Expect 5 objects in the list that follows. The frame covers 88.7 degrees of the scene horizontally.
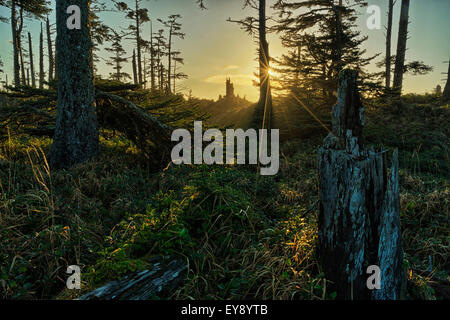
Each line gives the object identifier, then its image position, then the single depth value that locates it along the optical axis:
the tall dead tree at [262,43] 13.26
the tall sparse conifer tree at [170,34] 27.75
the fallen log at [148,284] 1.72
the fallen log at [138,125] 5.69
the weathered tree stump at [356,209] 1.87
